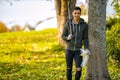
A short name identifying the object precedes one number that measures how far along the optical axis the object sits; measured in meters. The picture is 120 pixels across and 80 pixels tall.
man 6.70
